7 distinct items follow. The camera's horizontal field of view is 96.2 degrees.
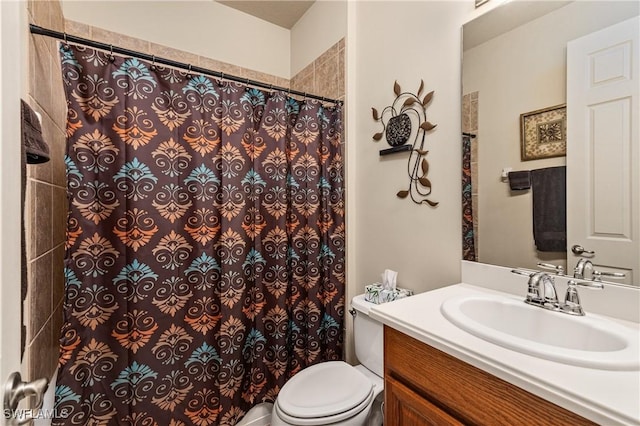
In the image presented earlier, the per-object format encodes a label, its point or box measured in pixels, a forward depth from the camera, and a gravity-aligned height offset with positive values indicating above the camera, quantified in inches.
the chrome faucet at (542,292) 35.6 -10.7
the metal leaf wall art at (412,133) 56.0 +15.6
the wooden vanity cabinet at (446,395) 23.8 -18.1
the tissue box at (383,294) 56.4 -16.9
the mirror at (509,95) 39.2 +17.4
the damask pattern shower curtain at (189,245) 46.0 -6.5
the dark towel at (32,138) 26.4 +7.1
